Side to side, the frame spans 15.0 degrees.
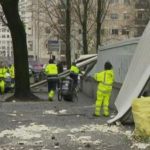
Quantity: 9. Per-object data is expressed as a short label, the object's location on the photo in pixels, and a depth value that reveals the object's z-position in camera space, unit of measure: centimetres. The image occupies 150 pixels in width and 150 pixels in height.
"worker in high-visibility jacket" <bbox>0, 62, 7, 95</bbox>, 2949
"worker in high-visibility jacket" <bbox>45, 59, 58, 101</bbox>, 2323
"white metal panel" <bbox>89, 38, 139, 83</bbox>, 1950
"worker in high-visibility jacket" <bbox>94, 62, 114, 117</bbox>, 1609
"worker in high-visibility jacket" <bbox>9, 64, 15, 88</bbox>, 3166
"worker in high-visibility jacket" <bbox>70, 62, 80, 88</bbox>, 2699
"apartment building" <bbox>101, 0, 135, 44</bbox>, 9266
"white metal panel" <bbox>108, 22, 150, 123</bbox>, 1351
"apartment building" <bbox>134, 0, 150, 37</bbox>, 6006
